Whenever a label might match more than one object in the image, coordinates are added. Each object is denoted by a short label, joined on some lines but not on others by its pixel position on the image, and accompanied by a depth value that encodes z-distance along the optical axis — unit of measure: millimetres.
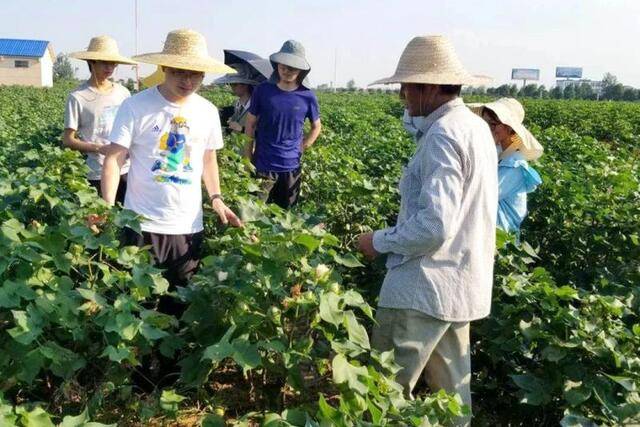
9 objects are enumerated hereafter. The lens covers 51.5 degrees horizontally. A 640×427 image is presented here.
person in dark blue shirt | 4871
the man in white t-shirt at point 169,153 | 2838
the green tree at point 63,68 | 96812
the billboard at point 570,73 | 104938
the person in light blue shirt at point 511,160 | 3207
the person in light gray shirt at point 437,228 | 2188
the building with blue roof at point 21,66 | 64000
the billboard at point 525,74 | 100500
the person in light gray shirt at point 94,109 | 4238
